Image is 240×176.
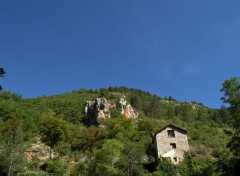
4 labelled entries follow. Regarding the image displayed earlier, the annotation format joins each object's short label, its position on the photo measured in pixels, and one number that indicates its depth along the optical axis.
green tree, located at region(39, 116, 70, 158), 42.82
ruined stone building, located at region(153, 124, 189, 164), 33.65
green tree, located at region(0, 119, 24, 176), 30.65
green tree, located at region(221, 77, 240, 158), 20.02
